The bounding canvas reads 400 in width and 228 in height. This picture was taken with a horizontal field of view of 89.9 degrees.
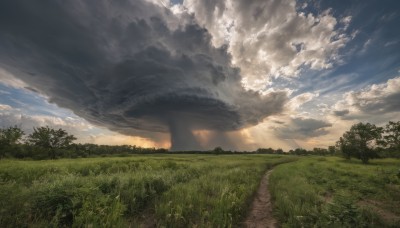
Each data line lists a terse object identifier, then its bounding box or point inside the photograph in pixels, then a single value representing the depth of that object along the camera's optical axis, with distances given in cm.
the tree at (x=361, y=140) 5459
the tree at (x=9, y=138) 6297
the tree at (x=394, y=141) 3759
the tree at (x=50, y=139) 7162
